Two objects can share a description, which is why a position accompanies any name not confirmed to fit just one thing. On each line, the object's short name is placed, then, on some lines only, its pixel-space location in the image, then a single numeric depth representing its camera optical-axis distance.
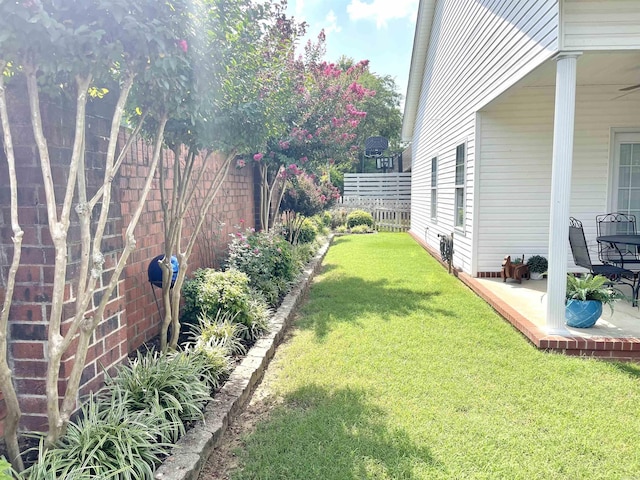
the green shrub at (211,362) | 3.22
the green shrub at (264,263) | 5.57
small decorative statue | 6.43
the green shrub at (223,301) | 4.23
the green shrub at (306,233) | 10.46
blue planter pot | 4.23
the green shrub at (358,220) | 16.27
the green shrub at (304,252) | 8.16
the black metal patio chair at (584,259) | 5.09
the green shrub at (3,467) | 1.34
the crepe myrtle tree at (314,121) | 6.78
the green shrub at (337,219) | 16.53
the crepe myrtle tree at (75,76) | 1.71
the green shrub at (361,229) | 15.68
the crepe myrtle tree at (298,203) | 9.70
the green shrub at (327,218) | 15.60
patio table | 5.20
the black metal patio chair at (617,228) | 6.23
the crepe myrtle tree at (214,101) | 2.71
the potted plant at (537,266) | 6.68
